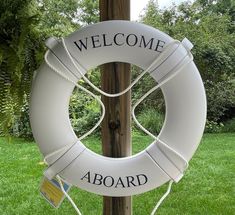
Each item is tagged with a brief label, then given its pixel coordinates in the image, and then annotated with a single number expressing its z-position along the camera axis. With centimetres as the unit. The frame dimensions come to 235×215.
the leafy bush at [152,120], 546
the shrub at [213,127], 592
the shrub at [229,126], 611
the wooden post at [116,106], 131
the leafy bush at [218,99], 621
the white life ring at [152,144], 123
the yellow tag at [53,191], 136
